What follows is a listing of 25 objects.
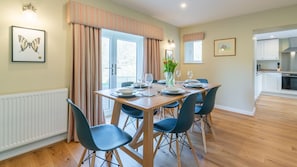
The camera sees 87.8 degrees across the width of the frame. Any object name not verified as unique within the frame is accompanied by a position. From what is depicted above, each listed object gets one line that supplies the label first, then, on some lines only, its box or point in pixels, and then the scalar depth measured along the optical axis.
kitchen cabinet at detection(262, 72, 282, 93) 5.96
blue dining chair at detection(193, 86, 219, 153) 2.21
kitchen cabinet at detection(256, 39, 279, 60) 6.22
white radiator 1.91
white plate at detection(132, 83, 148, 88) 2.30
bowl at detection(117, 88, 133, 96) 1.68
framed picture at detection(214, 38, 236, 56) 4.02
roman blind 4.53
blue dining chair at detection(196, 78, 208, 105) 2.99
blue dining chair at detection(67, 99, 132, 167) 1.26
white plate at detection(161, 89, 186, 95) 1.81
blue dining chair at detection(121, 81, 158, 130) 2.29
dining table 1.41
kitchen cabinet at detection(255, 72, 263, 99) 5.56
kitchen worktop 5.72
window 4.85
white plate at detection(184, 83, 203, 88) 2.39
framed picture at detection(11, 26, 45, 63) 2.00
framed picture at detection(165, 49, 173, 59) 4.53
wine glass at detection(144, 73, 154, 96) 2.10
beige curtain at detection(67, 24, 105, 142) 2.48
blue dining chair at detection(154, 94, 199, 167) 1.58
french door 3.54
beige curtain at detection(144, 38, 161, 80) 3.86
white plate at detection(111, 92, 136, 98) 1.66
